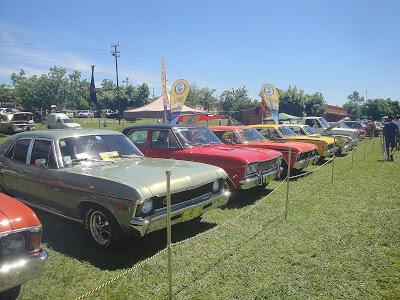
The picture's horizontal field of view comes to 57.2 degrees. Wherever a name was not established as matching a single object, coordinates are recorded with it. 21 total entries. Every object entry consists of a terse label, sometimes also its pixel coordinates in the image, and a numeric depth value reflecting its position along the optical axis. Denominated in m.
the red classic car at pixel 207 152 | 7.31
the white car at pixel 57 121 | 35.81
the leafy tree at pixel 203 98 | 83.62
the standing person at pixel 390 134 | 14.30
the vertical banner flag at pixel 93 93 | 25.15
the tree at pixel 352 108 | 92.75
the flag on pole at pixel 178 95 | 17.81
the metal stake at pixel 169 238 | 3.63
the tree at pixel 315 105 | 56.38
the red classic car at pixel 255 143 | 10.12
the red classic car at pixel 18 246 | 3.21
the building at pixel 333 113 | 65.25
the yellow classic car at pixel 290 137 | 12.55
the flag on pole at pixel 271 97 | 18.36
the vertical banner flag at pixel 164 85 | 16.92
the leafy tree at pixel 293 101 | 55.12
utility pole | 54.59
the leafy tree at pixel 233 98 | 69.66
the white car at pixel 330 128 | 19.08
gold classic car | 4.64
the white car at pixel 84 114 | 66.81
